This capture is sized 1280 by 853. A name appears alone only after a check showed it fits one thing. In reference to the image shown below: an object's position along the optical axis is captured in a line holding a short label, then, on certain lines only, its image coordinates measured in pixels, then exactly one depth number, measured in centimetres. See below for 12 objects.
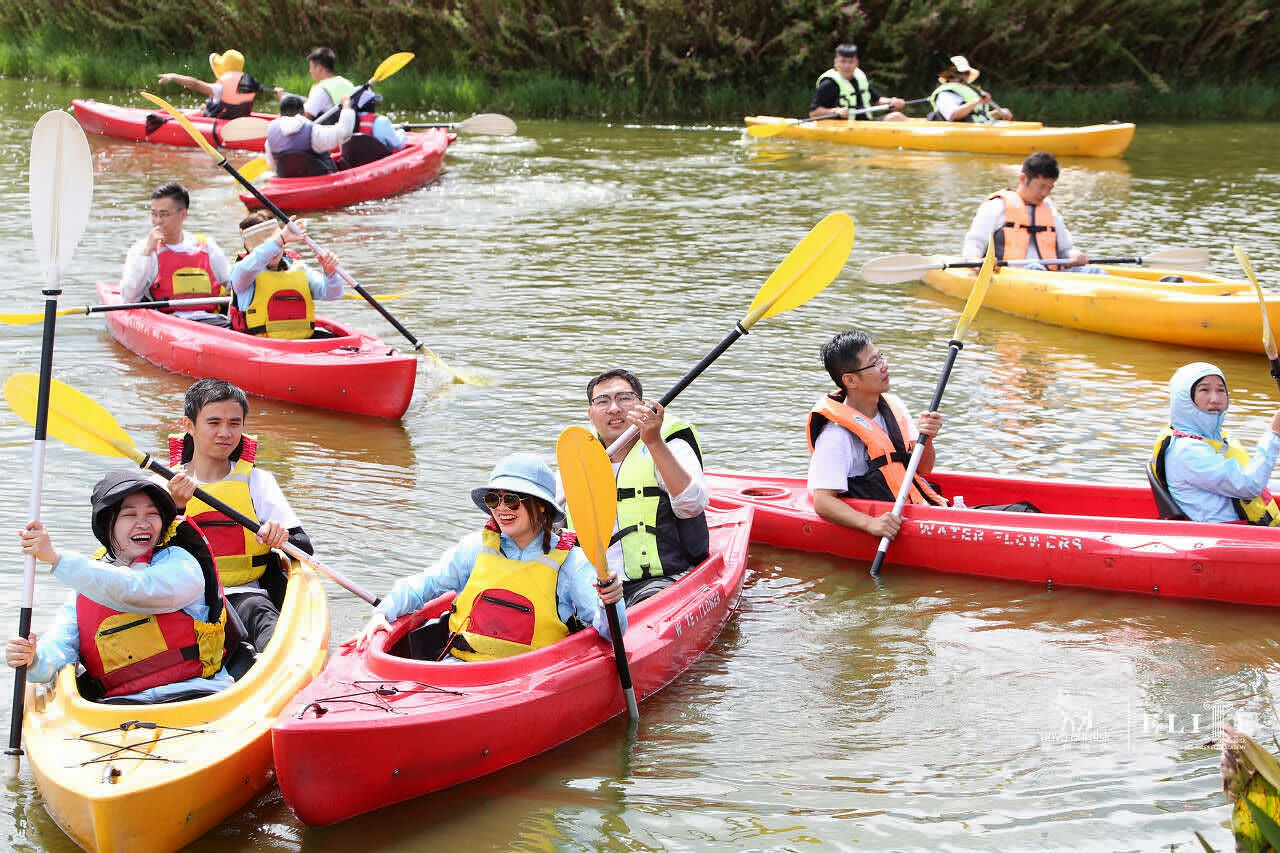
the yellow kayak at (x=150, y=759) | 696
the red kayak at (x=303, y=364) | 1487
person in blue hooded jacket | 1057
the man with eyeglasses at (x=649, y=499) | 971
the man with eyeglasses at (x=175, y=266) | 1627
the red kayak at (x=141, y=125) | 3133
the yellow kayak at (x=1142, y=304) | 1717
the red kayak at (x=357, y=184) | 2605
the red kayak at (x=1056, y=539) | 1062
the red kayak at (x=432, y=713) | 737
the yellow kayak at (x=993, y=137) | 3056
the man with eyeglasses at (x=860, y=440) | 1112
